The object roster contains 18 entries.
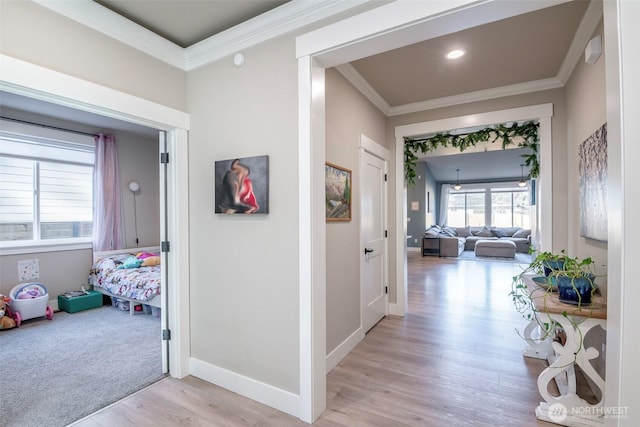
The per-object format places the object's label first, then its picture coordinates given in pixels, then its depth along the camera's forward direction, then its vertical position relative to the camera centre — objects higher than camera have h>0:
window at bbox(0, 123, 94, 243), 3.98 +0.42
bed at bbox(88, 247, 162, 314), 3.78 -0.90
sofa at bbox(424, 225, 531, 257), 9.04 -0.91
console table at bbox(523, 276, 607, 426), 1.78 -0.95
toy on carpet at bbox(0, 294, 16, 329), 3.46 -1.21
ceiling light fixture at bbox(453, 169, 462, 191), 11.40 +1.15
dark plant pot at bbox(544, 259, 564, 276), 2.15 -0.41
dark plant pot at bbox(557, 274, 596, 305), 1.82 -0.51
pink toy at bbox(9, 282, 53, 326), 3.63 -1.10
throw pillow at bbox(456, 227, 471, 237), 11.30 -0.80
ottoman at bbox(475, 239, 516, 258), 8.70 -1.15
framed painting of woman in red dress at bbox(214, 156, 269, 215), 2.06 +0.21
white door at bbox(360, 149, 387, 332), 3.18 -0.31
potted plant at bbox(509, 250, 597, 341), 1.83 -0.50
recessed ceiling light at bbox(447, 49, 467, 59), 2.50 +1.38
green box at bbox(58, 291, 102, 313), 4.11 -1.26
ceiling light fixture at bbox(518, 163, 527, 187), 10.23 +1.03
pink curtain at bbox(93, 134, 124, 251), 4.71 +0.31
